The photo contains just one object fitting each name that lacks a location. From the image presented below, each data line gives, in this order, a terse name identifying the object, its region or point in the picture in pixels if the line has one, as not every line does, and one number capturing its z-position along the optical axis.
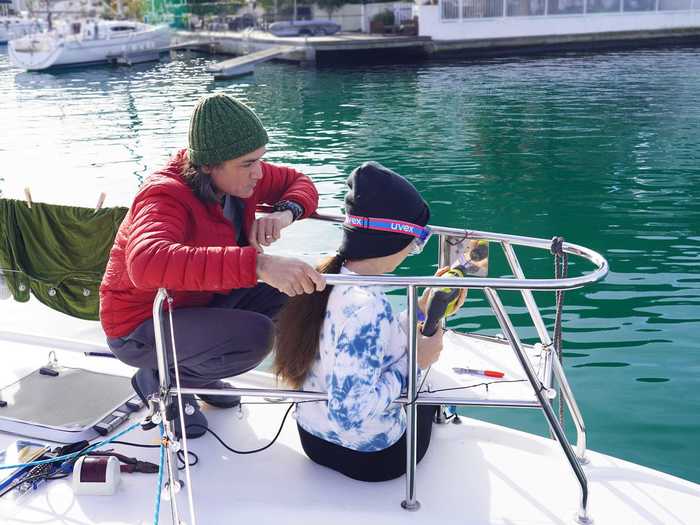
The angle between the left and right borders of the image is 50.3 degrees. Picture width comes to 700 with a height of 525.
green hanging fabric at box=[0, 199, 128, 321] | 5.18
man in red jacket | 2.98
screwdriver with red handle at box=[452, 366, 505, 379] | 3.60
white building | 41.59
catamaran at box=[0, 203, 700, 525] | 2.89
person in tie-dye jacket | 2.63
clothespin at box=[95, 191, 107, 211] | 4.95
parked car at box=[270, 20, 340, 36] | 50.50
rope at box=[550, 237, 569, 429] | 3.19
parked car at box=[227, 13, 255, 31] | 57.00
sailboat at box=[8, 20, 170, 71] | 41.97
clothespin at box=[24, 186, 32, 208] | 5.20
